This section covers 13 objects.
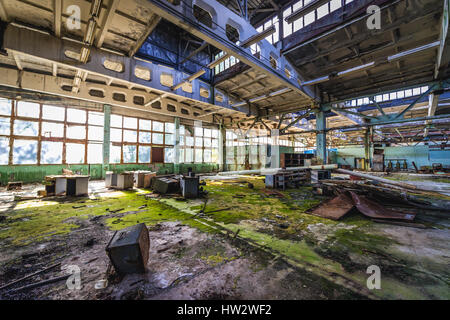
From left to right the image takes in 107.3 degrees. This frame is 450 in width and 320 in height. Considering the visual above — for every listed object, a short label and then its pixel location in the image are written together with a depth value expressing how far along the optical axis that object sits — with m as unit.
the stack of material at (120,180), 7.99
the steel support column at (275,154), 16.06
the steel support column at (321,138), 10.14
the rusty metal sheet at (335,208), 4.21
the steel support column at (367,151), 17.68
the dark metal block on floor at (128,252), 1.95
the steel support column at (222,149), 16.94
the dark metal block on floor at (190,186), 6.25
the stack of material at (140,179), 8.57
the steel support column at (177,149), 13.98
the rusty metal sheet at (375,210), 3.94
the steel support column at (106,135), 10.98
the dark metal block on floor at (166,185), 6.84
